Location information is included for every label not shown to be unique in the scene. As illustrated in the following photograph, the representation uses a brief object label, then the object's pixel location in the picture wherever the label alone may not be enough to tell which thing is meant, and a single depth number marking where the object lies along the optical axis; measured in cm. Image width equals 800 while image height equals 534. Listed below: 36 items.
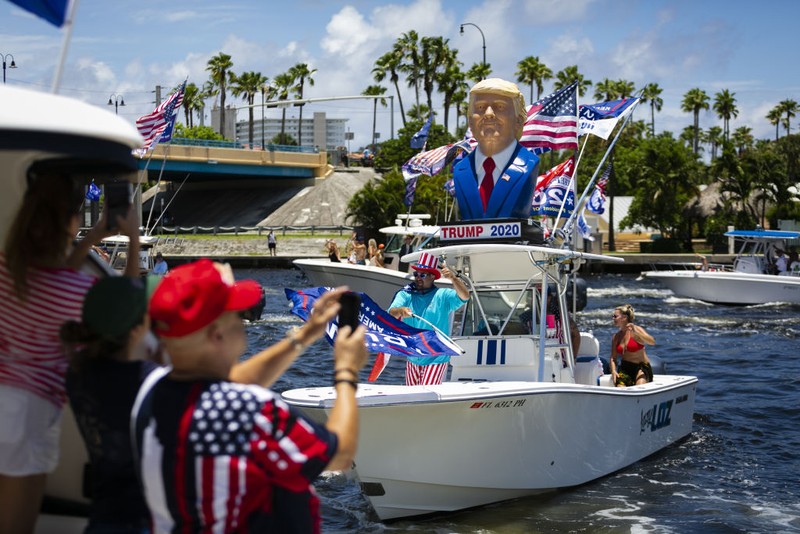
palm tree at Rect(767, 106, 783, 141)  11051
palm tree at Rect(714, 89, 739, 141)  10962
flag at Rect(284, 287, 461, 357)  933
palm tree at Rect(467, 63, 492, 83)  7756
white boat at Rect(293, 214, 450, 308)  2809
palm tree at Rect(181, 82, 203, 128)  12276
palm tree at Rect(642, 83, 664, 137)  10628
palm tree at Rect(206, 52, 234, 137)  10588
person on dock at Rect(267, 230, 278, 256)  6122
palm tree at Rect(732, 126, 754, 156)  10509
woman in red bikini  1263
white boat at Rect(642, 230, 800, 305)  3534
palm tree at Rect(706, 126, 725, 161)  12456
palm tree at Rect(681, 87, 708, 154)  10550
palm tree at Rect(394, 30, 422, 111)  8369
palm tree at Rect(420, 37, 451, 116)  8275
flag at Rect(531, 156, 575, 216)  2052
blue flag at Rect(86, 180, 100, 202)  2459
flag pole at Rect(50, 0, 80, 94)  438
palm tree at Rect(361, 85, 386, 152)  9483
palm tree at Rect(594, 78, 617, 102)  9038
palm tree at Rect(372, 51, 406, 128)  8500
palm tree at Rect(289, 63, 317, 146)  10881
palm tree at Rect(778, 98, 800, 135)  10881
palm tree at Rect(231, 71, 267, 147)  10881
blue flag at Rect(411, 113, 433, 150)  3036
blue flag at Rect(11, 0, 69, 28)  454
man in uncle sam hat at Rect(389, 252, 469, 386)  1065
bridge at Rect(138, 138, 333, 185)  7406
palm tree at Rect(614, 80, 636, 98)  9006
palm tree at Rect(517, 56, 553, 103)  8500
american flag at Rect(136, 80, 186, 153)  2441
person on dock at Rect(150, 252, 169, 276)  2898
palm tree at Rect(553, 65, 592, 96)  8369
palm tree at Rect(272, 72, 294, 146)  10962
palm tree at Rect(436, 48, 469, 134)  8306
